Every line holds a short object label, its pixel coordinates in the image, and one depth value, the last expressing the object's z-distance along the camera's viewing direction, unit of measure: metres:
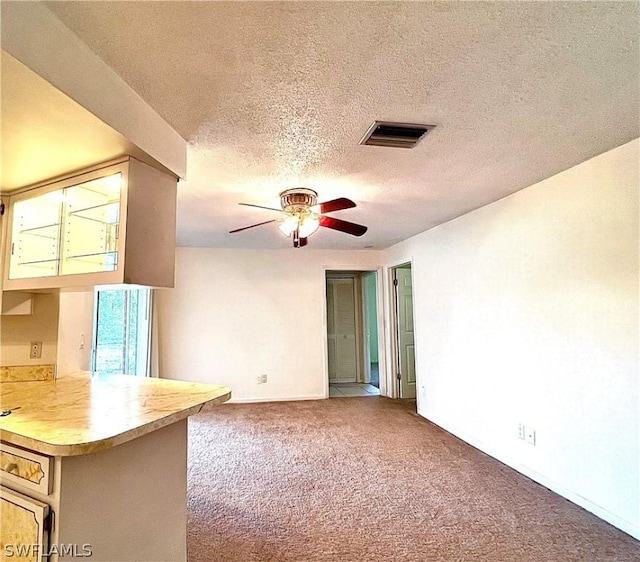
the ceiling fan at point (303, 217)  2.97
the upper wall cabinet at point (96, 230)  1.76
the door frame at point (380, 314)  5.80
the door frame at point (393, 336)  5.78
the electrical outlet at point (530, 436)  2.88
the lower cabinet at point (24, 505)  1.24
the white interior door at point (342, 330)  7.39
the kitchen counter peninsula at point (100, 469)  1.24
